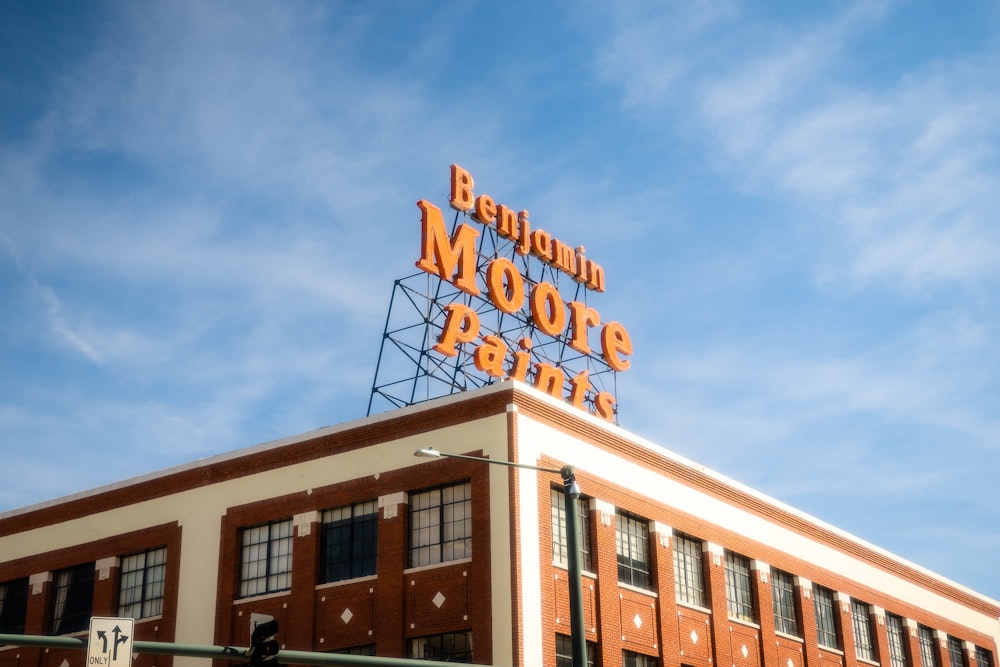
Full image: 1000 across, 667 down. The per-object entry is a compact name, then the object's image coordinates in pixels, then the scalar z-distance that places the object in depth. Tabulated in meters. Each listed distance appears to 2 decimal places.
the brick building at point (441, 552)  34.91
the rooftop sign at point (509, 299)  42.53
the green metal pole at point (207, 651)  19.09
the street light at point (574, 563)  23.45
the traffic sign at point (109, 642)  18.64
